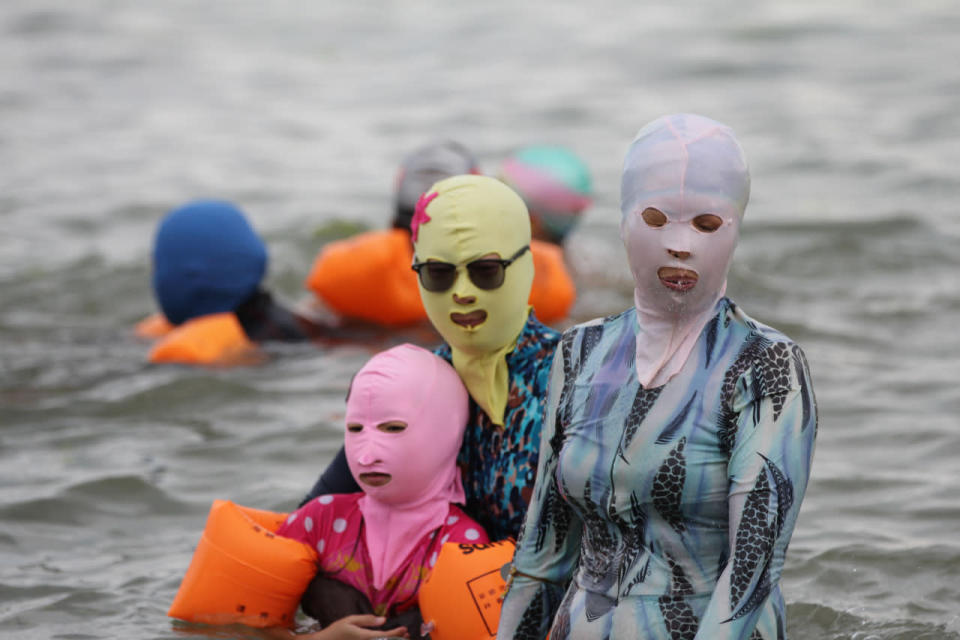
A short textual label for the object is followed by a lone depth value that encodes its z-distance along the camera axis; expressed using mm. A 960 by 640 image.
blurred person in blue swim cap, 14578
